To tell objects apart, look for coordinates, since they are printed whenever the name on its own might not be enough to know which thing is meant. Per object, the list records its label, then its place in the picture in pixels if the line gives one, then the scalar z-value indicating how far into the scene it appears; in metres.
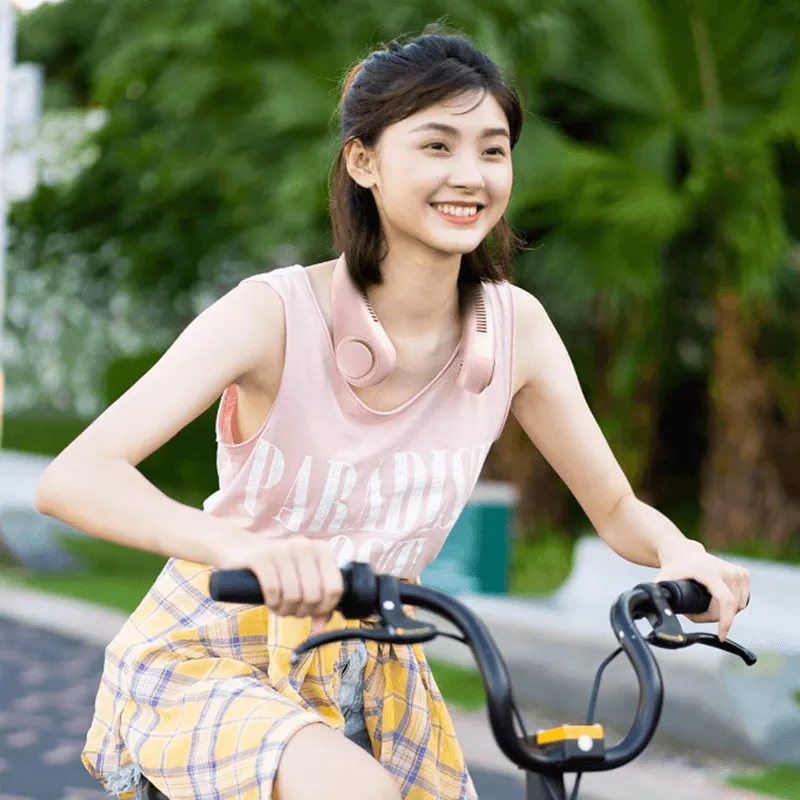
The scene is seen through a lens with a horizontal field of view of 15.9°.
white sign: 11.49
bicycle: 2.42
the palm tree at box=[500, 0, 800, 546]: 9.01
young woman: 2.63
